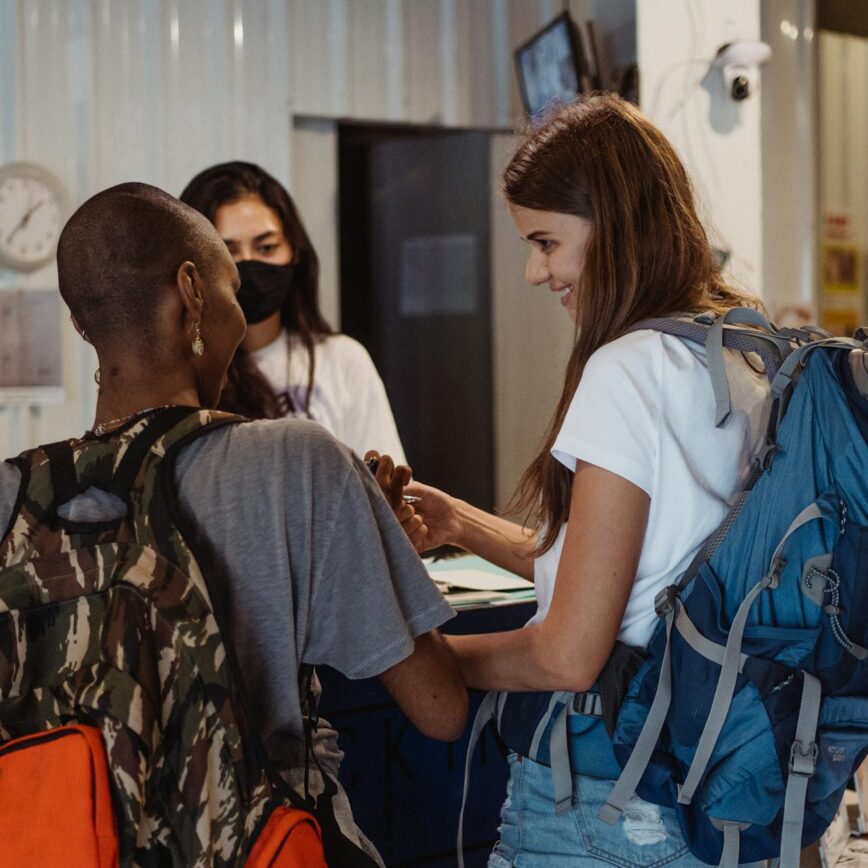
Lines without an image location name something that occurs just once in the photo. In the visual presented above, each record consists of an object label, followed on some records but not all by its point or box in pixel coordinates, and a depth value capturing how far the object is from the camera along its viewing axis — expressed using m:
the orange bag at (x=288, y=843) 1.10
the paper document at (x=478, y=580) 2.13
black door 4.60
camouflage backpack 1.11
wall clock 3.76
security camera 3.78
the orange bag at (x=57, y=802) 1.03
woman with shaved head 1.17
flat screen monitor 3.69
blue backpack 1.23
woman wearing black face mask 3.04
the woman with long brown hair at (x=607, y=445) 1.30
